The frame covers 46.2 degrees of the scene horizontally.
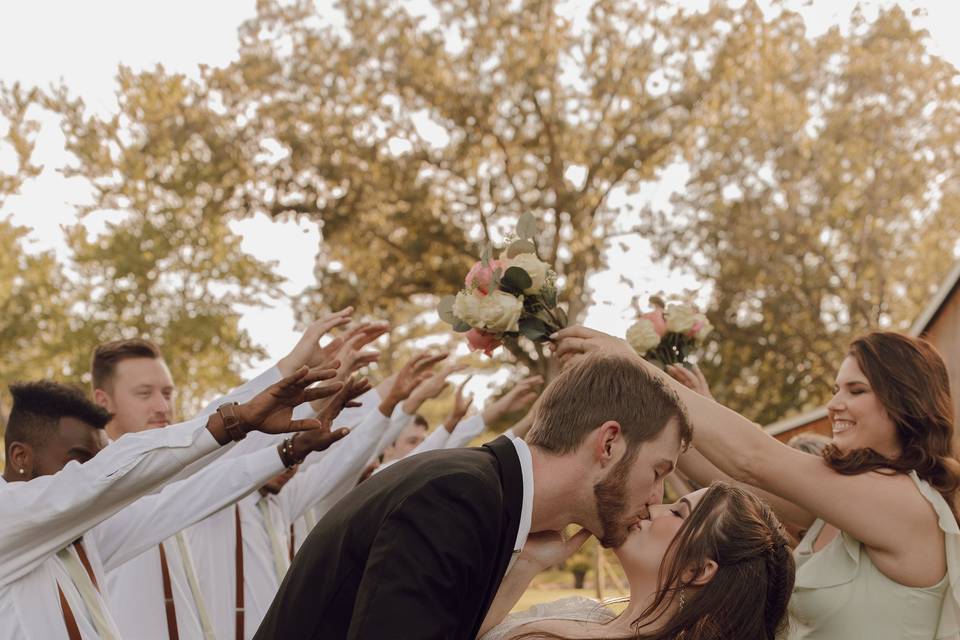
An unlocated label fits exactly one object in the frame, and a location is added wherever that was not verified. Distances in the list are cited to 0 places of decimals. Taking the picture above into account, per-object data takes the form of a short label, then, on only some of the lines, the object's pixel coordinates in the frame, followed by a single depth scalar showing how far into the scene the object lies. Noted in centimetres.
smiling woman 389
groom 258
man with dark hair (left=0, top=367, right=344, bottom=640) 347
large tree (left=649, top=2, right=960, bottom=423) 2491
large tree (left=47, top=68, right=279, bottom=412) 2380
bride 330
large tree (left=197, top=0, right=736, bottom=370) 2408
